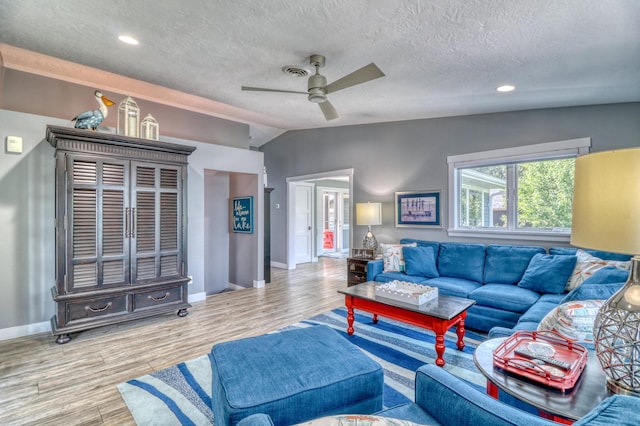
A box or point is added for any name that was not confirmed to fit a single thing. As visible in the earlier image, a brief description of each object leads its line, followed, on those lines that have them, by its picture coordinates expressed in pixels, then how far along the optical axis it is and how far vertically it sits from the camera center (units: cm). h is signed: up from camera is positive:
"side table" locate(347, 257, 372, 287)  477 -87
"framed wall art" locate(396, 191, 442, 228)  458 +11
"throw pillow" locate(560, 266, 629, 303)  178 -45
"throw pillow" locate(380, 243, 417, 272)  414 -59
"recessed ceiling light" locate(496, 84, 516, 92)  300 +129
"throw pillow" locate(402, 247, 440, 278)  393 -60
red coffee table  250 -86
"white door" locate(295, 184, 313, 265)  782 -17
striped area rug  198 -126
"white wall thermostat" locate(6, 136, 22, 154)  312 +76
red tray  124 -66
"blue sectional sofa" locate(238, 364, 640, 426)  67 -64
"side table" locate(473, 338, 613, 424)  112 -71
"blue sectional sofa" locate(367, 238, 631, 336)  287 -70
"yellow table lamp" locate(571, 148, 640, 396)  97 -6
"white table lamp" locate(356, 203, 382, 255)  485 +4
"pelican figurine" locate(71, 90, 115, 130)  313 +105
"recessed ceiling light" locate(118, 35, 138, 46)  249 +149
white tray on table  277 -73
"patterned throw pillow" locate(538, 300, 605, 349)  160 -58
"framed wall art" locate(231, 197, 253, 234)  524 +5
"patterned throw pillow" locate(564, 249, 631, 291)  279 -48
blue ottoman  134 -79
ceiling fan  238 +115
